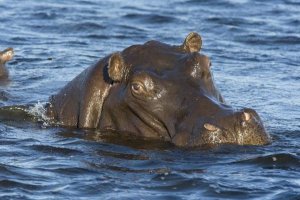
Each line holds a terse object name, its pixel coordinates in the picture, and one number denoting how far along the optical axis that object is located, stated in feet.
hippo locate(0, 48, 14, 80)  102.27
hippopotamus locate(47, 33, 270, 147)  61.31
